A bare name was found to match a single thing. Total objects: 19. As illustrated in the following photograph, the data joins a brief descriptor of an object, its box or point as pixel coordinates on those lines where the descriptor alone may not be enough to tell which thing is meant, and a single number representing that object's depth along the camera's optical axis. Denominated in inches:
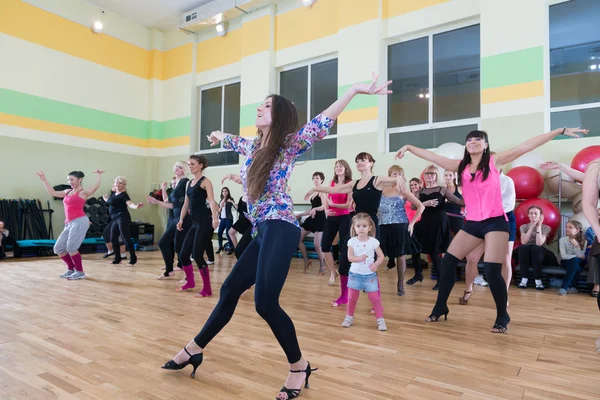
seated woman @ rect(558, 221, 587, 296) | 178.1
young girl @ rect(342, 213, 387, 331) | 114.4
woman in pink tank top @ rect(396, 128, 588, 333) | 111.4
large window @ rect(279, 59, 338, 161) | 323.3
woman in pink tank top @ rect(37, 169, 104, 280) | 199.3
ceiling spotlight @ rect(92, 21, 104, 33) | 369.1
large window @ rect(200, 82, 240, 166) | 386.7
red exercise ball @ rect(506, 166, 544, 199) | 197.9
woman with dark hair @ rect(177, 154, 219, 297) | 156.7
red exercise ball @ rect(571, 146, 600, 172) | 185.3
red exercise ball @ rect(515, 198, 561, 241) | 191.6
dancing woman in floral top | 66.2
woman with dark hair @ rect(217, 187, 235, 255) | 316.5
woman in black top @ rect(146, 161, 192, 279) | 171.6
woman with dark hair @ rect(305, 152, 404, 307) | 135.8
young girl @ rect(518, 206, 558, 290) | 186.1
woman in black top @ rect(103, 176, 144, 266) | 253.1
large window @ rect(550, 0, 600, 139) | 224.4
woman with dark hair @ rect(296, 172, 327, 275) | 217.8
